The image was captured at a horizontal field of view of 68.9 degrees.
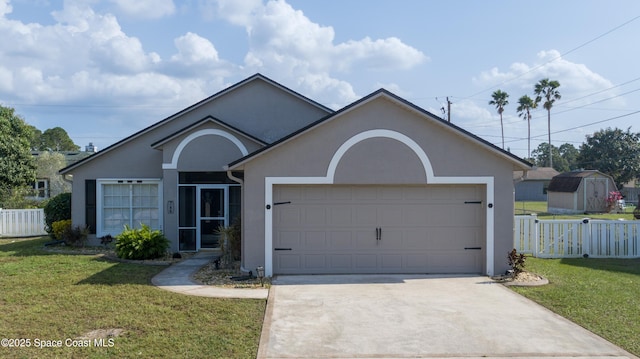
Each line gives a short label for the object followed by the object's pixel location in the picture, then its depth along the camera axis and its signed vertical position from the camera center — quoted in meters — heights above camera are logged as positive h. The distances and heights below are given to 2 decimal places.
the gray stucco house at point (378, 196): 10.87 -0.10
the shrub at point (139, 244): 12.86 -1.46
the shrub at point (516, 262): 10.52 -1.58
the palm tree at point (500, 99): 56.78 +11.35
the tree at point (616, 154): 48.03 +4.05
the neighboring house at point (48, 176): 40.41 +1.36
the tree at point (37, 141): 78.25 +8.54
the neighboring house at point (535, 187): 51.94 +0.58
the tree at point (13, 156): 28.59 +2.25
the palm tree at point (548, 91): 54.22 +11.86
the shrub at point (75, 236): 15.74 -1.51
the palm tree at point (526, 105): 56.78 +10.73
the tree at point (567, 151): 103.83 +10.20
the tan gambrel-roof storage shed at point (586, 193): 33.81 -0.05
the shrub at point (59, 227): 16.16 -1.25
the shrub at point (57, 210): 17.73 -0.71
